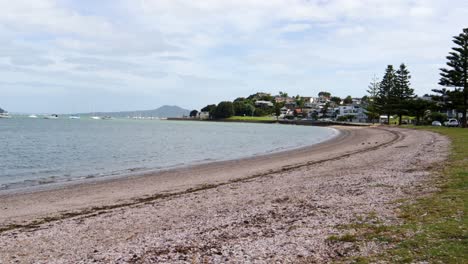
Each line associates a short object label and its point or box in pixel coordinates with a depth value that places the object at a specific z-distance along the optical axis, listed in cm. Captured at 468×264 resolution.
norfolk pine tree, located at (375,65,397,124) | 8650
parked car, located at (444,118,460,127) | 6825
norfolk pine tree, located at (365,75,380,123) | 10757
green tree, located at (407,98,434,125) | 7962
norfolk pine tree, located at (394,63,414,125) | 8456
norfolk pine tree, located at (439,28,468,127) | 5466
